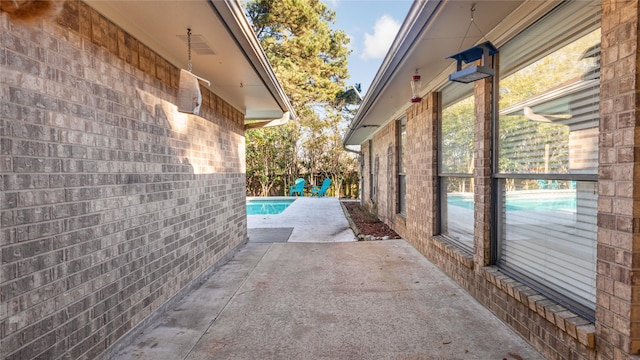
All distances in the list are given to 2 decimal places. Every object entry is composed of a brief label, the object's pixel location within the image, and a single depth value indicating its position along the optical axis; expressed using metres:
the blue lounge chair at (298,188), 19.31
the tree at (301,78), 13.42
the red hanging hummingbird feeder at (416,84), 4.42
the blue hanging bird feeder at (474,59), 2.72
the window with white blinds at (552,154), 2.25
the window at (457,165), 4.09
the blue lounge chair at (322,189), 18.86
